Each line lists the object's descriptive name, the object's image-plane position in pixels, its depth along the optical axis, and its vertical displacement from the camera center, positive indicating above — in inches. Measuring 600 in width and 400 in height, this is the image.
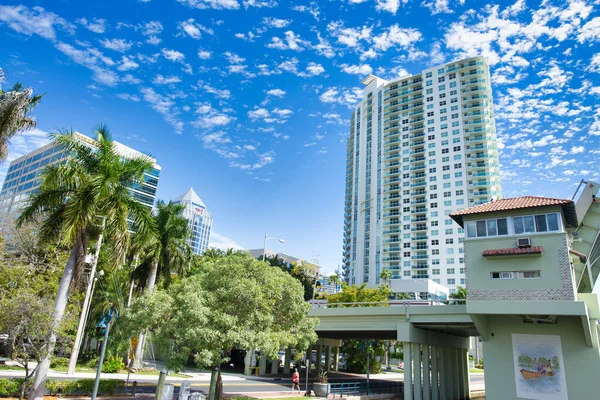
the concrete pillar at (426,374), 1222.4 -76.3
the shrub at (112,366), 1336.1 -127.2
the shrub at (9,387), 716.7 -118.1
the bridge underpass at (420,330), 1145.4 +49.0
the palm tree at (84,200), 729.0 +226.1
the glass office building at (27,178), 4222.0 +1580.8
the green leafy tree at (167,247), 1464.1 +303.3
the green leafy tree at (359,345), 2181.3 -4.4
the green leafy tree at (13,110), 592.4 +299.9
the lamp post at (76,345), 1094.1 -58.3
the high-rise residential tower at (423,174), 3927.2 +1778.1
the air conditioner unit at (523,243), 958.4 +259.9
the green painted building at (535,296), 892.0 +134.1
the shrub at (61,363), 1396.4 -137.1
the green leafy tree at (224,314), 796.6 +41.7
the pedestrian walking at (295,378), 1202.6 -111.4
